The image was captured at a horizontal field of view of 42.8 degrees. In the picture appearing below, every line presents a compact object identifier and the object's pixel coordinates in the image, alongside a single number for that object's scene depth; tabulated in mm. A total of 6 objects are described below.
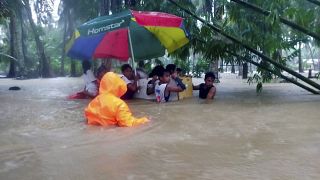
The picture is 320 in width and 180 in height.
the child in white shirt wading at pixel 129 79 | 8953
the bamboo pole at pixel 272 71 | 9841
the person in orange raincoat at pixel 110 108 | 5918
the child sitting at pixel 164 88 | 8500
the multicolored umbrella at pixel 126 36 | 8258
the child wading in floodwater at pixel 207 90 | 9453
